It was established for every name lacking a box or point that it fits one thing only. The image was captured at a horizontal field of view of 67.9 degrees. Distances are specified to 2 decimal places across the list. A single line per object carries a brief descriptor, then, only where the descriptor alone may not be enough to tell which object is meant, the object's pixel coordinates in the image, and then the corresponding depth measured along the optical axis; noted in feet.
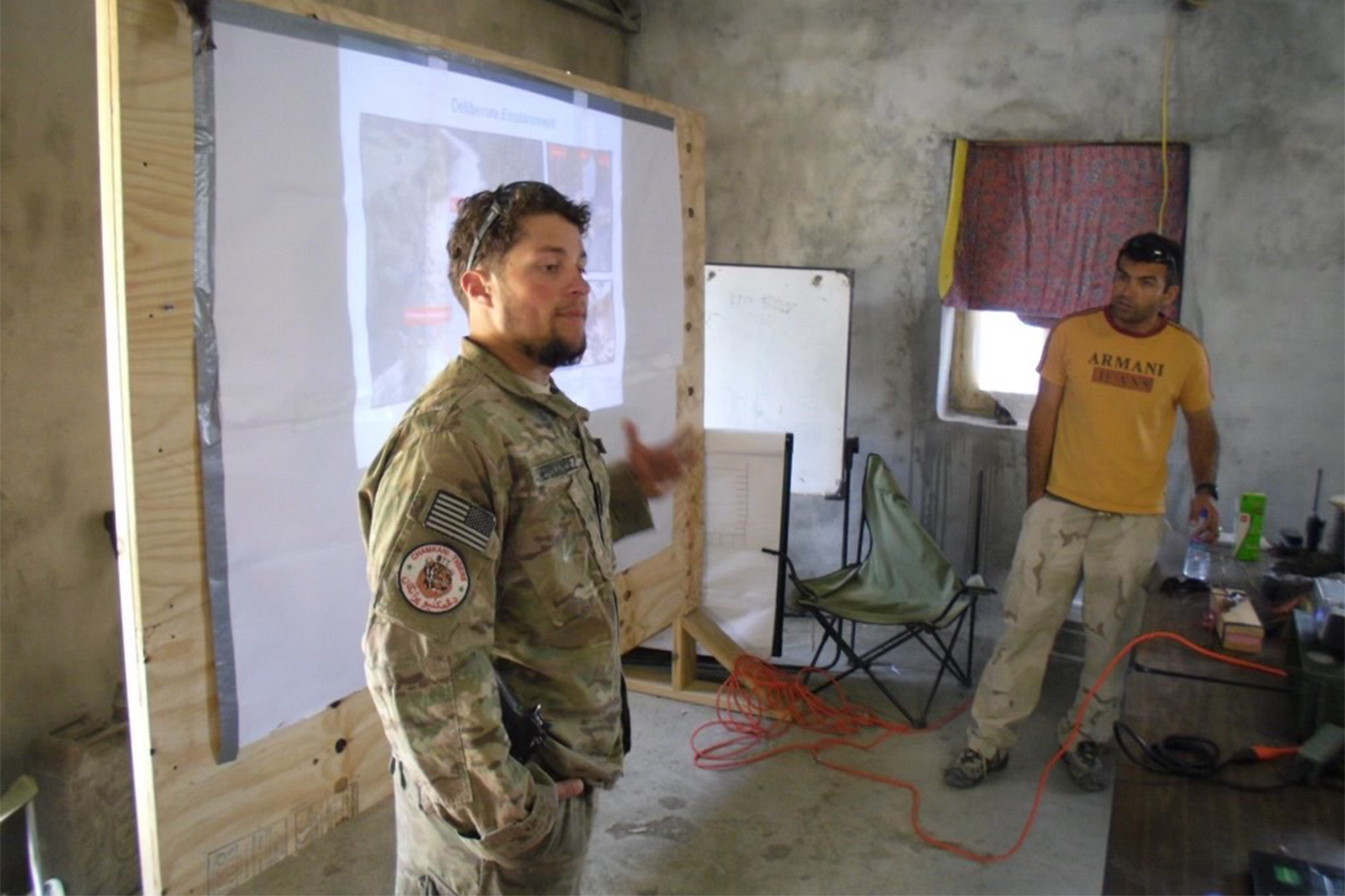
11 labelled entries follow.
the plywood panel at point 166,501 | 4.91
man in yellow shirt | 9.20
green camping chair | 11.16
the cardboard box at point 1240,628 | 6.36
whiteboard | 13.21
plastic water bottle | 8.50
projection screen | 5.47
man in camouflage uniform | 4.11
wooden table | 4.02
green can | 9.12
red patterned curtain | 12.18
